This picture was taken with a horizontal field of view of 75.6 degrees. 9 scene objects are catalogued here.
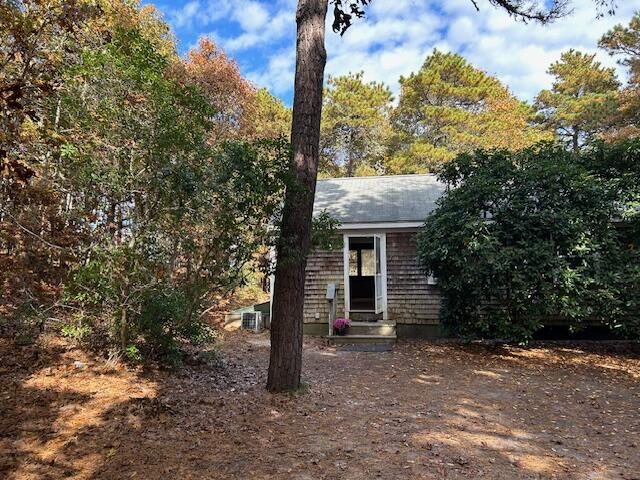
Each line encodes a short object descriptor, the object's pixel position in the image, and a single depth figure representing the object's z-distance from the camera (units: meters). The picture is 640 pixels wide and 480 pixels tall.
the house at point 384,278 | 9.38
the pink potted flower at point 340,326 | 9.02
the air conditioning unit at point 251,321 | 10.30
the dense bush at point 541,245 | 7.18
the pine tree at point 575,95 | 22.44
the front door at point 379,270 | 9.55
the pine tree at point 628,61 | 17.56
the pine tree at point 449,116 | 20.95
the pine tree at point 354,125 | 22.34
